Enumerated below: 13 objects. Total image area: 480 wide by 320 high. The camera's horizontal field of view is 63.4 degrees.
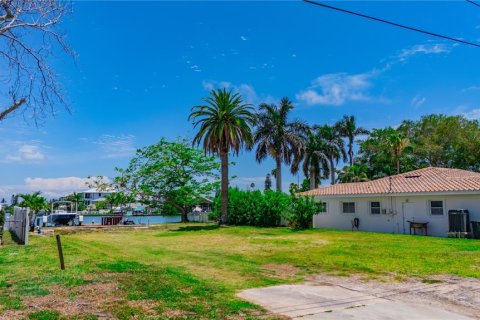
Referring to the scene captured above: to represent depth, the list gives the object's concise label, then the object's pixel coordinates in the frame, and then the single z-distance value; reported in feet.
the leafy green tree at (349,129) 162.61
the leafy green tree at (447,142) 137.69
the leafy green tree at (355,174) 155.02
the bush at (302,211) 87.76
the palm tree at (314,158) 149.59
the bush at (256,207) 98.78
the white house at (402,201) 70.59
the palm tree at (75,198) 296.71
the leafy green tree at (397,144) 118.76
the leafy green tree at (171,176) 123.54
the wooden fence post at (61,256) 33.62
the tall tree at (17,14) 19.63
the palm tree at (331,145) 153.28
